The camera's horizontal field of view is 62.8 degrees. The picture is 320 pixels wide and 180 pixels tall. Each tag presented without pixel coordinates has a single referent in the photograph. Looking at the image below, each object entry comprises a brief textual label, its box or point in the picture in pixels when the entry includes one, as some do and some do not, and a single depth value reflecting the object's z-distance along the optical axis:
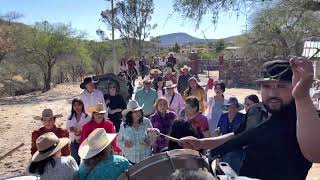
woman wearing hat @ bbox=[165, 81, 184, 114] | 4.71
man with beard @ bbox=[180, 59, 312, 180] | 1.51
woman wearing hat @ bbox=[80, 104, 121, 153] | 3.71
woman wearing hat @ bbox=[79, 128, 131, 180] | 2.05
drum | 1.25
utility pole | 16.89
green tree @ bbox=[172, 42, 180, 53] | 33.47
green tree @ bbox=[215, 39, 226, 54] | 26.54
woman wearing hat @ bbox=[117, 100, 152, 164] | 3.30
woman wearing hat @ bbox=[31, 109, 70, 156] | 3.60
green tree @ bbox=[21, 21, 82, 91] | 18.77
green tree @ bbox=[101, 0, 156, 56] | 27.62
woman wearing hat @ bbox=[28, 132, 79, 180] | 2.23
